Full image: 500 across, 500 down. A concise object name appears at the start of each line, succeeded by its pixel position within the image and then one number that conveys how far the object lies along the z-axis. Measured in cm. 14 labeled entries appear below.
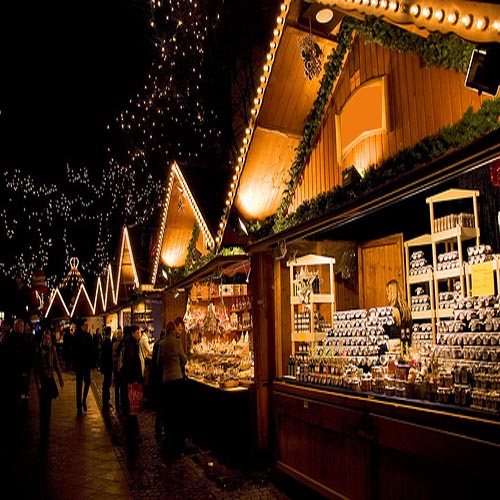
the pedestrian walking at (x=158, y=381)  948
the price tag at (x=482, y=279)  538
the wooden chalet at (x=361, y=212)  399
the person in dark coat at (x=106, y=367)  1390
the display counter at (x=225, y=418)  779
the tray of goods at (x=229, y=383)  845
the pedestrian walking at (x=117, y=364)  1273
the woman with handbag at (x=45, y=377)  1010
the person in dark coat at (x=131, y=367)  1054
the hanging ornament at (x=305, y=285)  797
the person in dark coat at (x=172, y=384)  891
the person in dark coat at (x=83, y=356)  1417
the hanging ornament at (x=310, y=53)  695
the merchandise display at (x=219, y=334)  973
